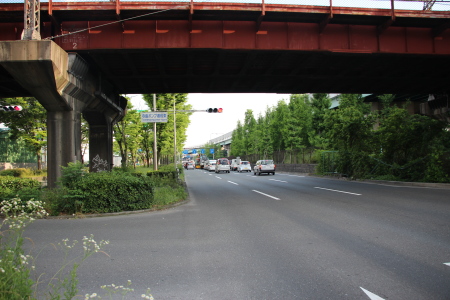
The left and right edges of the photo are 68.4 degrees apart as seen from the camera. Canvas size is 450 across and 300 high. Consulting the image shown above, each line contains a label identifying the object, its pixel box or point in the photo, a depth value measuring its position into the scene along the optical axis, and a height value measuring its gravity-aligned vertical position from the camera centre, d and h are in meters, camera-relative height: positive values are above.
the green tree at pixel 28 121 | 31.80 +4.85
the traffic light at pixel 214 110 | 26.61 +4.25
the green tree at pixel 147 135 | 35.34 +3.36
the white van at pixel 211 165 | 58.12 -0.40
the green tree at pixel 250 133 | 70.25 +6.38
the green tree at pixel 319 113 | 41.69 +5.83
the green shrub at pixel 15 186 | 10.82 -0.64
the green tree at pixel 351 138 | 24.59 +1.55
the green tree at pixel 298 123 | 46.53 +5.19
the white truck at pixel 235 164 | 55.25 -0.36
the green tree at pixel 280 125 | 47.81 +5.33
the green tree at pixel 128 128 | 32.62 +3.80
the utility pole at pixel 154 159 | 24.98 +0.45
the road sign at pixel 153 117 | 21.41 +3.13
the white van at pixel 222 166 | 47.28 -0.52
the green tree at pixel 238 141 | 85.03 +5.56
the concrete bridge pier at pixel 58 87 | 11.42 +3.39
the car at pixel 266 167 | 35.06 -0.65
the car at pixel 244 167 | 48.38 -0.79
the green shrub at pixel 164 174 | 19.41 -0.56
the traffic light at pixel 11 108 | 25.41 +4.81
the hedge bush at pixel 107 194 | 10.27 -0.87
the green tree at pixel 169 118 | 35.09 +5.37
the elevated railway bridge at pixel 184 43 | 12.56 +5.03
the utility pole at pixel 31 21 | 11.03 +5.10
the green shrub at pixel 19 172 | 29.89 -0.21
